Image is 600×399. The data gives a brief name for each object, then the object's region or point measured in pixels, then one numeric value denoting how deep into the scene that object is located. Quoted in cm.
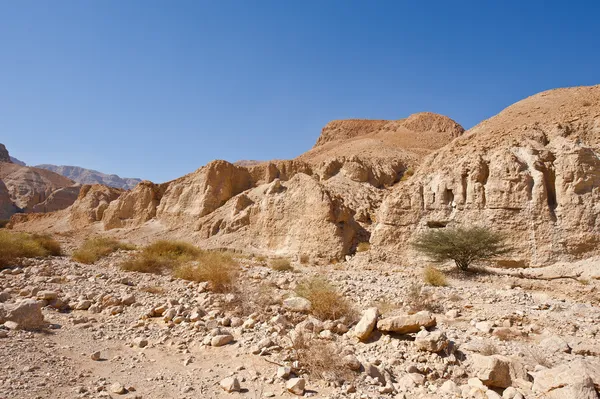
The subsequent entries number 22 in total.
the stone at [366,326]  533
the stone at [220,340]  522
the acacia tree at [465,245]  1272
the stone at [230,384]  395
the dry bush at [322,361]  419
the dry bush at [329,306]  629
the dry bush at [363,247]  1718
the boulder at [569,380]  356
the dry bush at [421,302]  726
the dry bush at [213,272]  852
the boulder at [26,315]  545
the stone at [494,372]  406
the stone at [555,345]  520
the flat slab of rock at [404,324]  528
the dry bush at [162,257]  1220
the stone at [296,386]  391
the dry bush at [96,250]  1423
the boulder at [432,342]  479
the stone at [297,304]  663
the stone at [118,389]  379
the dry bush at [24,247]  1163
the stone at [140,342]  525
